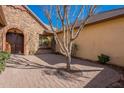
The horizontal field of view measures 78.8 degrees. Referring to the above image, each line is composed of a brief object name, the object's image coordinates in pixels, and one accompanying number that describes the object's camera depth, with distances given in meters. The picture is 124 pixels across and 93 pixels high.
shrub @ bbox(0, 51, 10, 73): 3.48
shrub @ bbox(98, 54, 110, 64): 5.09
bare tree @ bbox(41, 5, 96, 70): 3.80
